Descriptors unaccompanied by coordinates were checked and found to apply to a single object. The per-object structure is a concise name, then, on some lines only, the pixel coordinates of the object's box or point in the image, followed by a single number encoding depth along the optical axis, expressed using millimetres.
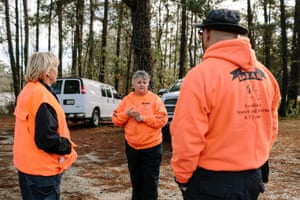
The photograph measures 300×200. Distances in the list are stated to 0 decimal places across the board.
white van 15156
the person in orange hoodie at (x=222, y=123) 2234
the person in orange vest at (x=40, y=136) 3002
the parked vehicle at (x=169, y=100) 9969
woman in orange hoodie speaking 4676
